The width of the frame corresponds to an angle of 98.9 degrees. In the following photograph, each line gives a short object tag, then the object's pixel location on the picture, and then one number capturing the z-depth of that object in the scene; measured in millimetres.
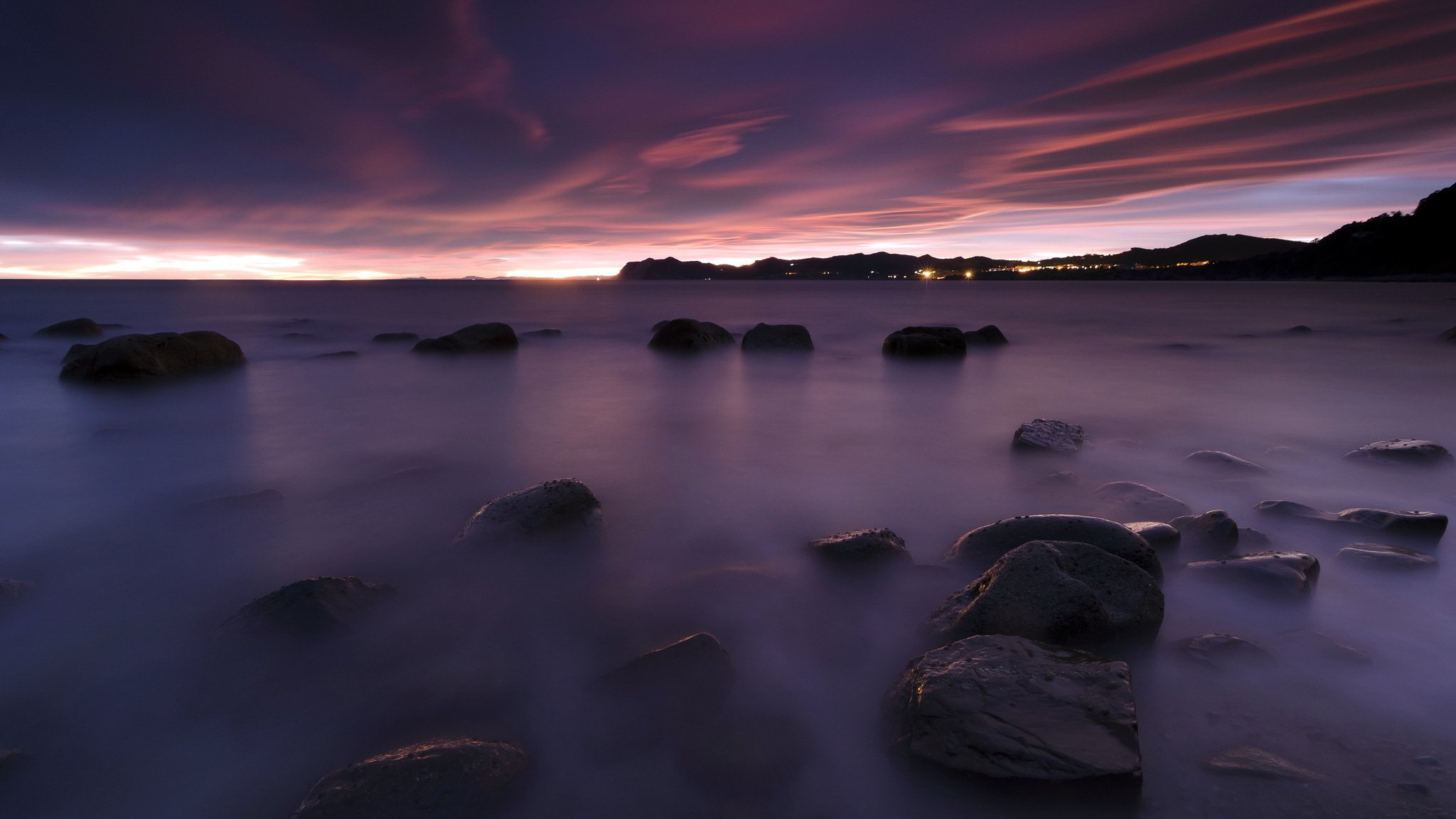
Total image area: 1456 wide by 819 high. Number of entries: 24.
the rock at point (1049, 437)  6262
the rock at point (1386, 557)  3523
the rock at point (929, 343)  13633
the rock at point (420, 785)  2012
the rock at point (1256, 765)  2182
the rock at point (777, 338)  15367
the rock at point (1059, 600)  2809
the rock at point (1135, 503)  4477
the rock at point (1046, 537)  3367
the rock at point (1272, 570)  3271
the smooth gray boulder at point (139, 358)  9992
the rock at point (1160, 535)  3744
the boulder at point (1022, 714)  2059
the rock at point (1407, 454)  5492
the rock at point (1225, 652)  2752
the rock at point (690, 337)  15133
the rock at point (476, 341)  14711
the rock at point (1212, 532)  3770
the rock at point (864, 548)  3777
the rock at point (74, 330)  17859
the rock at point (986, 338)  16641
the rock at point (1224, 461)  5508
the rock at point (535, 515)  4074
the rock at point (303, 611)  3020
